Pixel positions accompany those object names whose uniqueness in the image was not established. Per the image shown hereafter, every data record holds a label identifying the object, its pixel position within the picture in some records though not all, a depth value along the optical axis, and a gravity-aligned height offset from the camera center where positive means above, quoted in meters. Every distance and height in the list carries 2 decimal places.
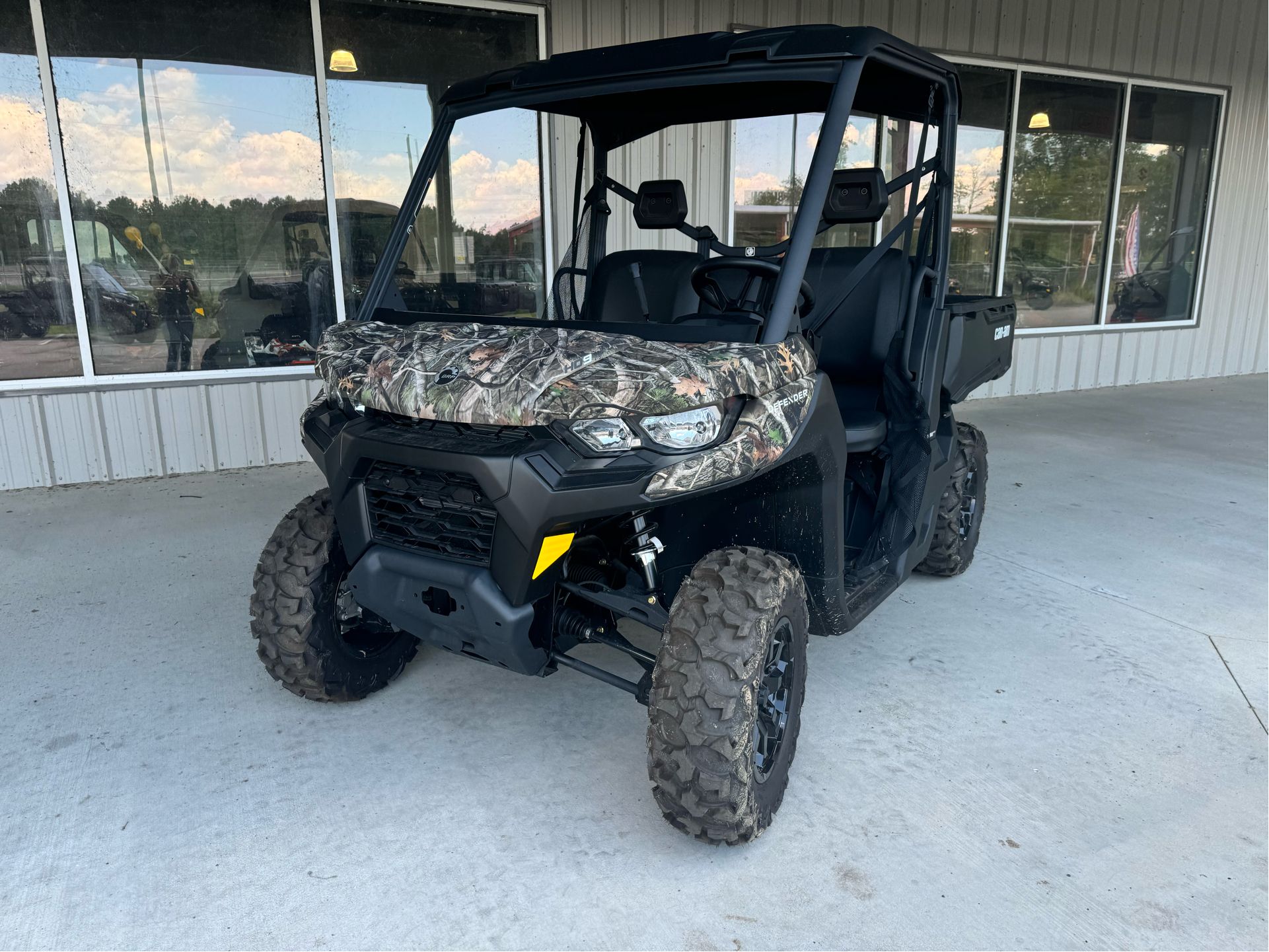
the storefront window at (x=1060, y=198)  7.84 +0.47
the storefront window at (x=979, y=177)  7.48 +0.61
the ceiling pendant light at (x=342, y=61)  5.37 +1.12
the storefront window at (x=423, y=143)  5.44 +0.67
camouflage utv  1.92 -0.48
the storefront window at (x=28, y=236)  4.75 +0.11
